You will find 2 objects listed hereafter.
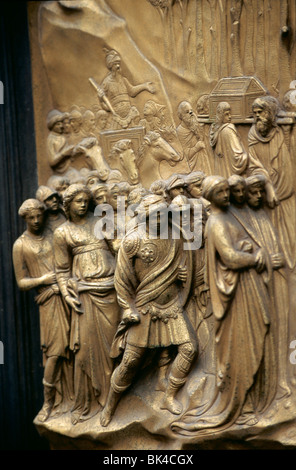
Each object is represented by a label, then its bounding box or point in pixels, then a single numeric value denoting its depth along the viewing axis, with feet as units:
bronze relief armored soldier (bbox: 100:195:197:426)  25.14
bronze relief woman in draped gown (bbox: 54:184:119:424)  26.20
